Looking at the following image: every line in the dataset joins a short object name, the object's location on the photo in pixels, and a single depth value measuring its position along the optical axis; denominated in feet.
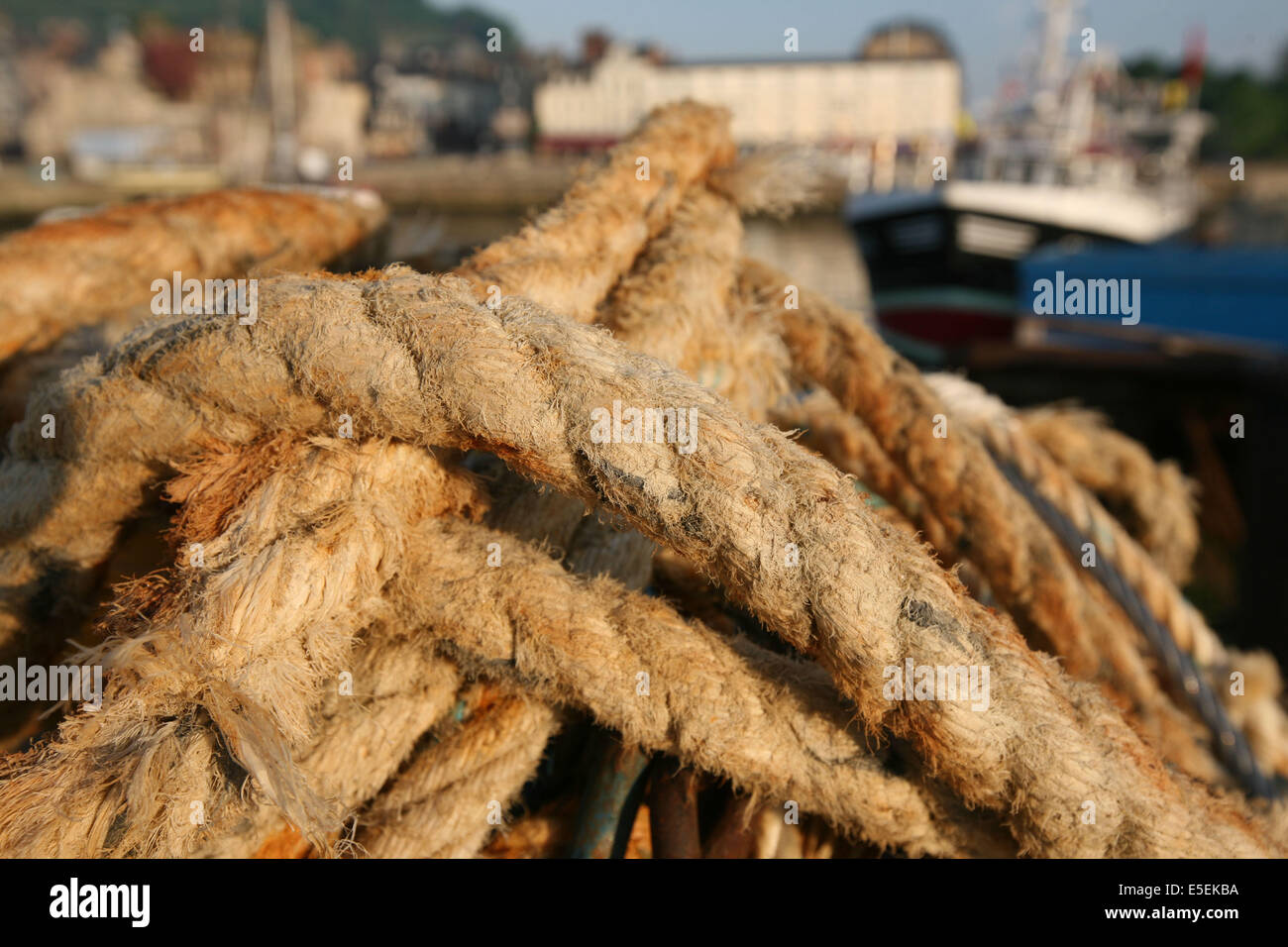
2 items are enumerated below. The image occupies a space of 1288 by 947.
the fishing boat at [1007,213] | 38.96
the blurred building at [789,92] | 154.81
